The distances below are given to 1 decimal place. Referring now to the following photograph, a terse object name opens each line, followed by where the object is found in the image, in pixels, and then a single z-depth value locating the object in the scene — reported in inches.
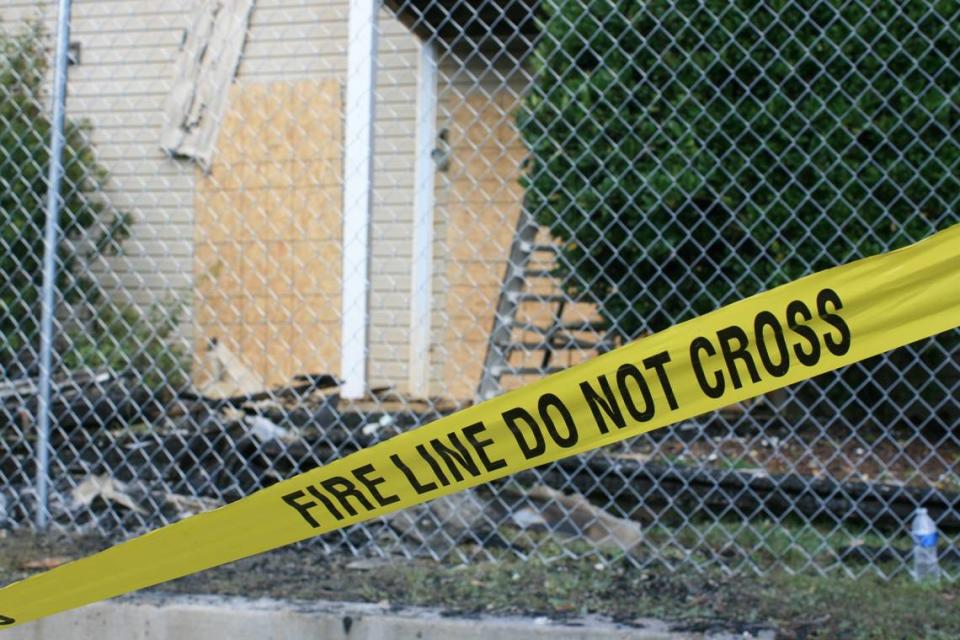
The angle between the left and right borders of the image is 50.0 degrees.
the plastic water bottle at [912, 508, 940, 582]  141.6
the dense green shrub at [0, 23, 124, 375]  318.7
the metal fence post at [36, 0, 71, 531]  155.5
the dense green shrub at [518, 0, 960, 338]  207.3
